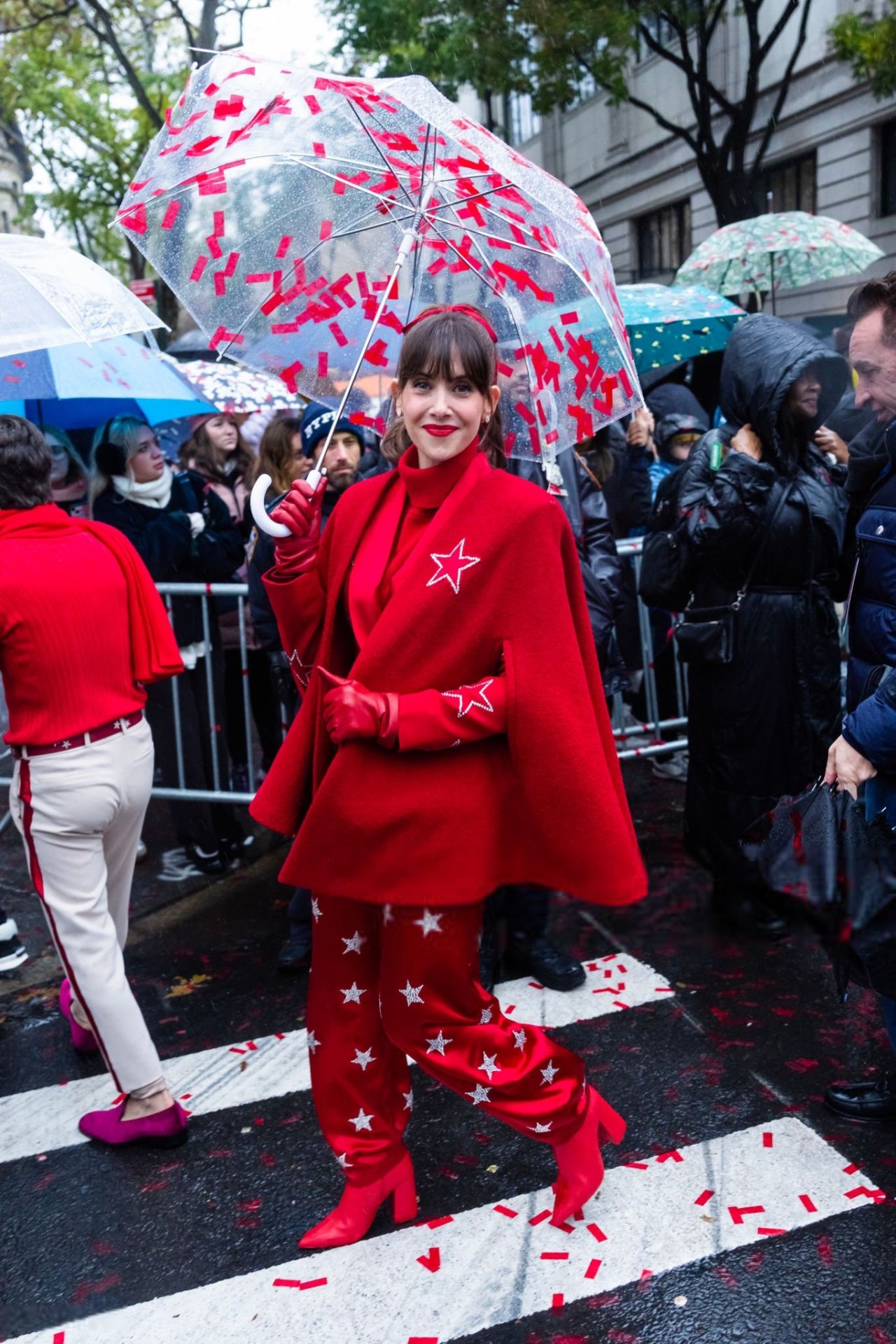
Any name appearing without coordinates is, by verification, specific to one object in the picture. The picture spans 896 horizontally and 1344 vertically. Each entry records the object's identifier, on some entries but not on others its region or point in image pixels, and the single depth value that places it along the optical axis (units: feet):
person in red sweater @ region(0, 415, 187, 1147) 11.69
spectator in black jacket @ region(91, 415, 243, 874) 19.47
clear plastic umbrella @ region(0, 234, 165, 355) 13.38
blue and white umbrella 17.78
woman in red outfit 9.05
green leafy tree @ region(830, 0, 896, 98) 48.01
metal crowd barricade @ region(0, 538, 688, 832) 19.27
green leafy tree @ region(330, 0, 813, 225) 52.47
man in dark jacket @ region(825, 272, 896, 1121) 10.44
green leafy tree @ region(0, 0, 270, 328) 70.74
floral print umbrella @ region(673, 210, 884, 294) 35.04
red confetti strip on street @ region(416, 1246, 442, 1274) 10.00
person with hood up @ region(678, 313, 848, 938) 15.02
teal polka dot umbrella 28.45
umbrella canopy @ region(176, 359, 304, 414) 24.80
